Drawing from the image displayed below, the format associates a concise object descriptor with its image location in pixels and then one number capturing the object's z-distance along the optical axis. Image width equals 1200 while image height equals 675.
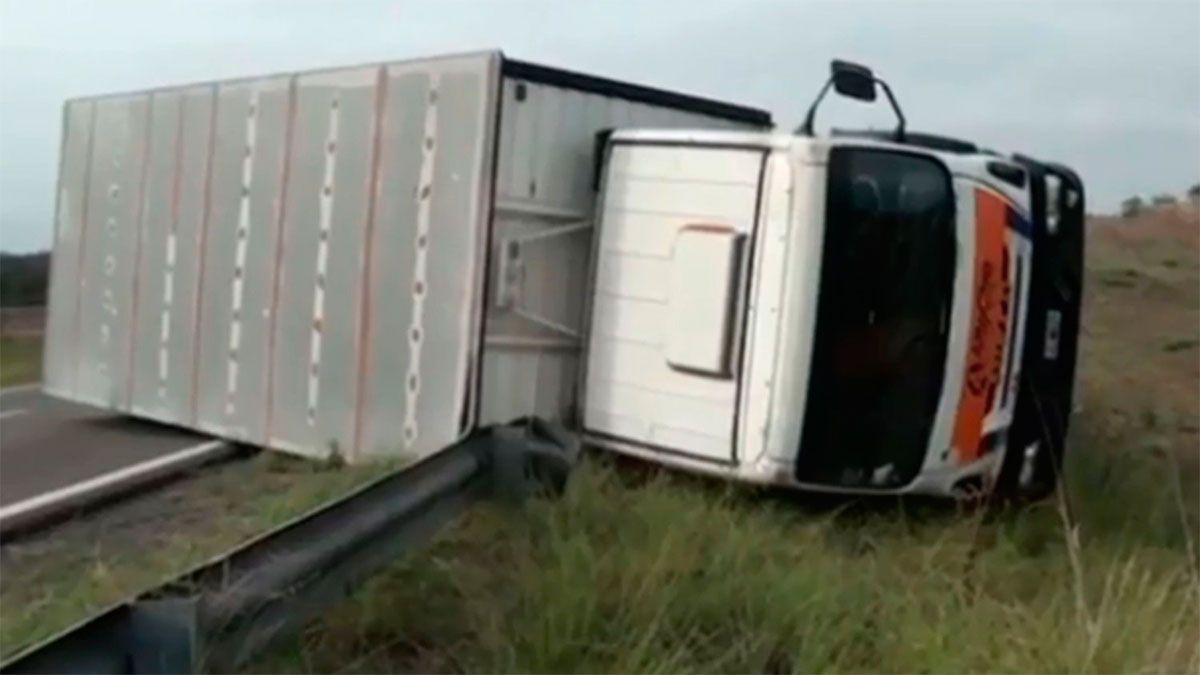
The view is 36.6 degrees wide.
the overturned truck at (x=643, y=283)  7.16
